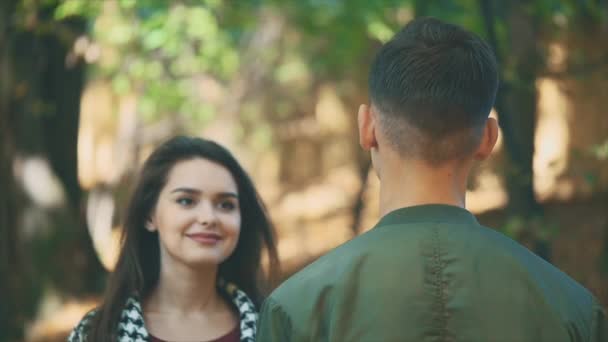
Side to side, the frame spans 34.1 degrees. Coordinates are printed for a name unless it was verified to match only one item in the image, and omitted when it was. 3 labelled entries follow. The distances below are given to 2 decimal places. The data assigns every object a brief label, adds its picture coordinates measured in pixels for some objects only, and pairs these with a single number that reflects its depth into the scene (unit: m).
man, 2.09
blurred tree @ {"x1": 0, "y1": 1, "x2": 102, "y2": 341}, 8.33
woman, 3.84
